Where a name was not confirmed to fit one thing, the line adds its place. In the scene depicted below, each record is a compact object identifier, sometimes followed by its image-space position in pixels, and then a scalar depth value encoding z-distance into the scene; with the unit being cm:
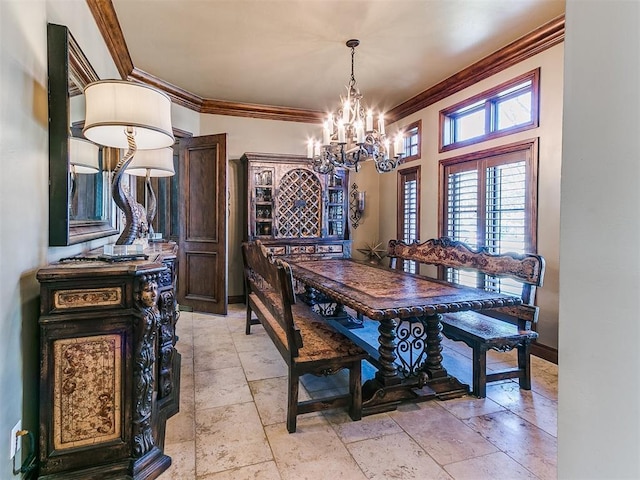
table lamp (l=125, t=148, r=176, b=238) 299
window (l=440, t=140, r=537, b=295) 334
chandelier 295
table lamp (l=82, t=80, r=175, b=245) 172
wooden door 454
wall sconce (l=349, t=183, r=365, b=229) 578
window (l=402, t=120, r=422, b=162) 493
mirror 174
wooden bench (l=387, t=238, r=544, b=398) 245
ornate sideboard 152
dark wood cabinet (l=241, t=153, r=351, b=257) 502
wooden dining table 206
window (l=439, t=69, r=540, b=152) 336
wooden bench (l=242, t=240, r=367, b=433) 205
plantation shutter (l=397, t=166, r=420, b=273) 494
